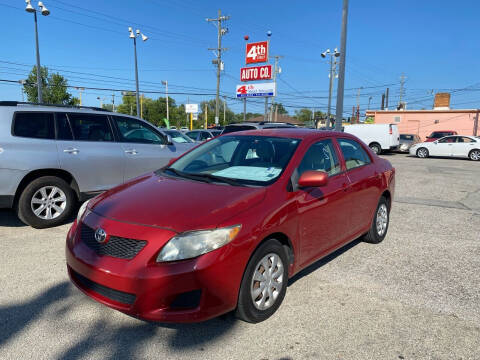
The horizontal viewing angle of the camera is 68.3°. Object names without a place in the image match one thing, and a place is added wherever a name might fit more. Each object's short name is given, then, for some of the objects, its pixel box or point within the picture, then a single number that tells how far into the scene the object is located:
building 35.93
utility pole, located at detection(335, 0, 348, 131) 13.30
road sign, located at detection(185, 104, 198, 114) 44.19
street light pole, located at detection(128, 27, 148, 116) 26.80
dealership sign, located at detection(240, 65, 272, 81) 29.59
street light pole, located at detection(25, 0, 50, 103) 18.62
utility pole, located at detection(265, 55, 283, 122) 44.12
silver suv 4.85
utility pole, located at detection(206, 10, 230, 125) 35.37
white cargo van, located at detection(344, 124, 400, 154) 22.38
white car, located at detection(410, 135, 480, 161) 20.17
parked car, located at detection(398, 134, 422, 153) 25.05
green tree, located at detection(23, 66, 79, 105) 35.16
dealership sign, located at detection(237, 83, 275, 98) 29.70
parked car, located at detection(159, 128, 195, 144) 9.66
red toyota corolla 2.40
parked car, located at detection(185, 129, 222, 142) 16.55
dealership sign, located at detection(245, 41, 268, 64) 31.27
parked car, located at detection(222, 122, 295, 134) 10.95
